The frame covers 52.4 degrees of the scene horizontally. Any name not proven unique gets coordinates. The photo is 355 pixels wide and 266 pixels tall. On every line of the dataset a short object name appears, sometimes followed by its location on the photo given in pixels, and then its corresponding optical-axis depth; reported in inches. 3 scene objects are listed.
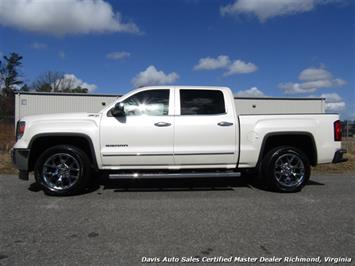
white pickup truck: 250.7
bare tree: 2453.2
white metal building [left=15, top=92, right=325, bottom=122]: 1028.5
